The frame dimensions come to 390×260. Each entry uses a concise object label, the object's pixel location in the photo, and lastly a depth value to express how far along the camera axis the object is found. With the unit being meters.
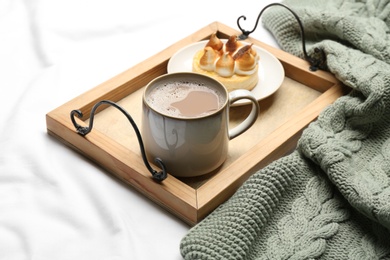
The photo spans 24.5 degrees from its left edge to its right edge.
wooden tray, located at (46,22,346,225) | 0.99
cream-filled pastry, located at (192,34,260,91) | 1.14
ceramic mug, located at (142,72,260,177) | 0.98
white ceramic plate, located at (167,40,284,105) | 1.16
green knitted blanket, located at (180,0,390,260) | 0.95
